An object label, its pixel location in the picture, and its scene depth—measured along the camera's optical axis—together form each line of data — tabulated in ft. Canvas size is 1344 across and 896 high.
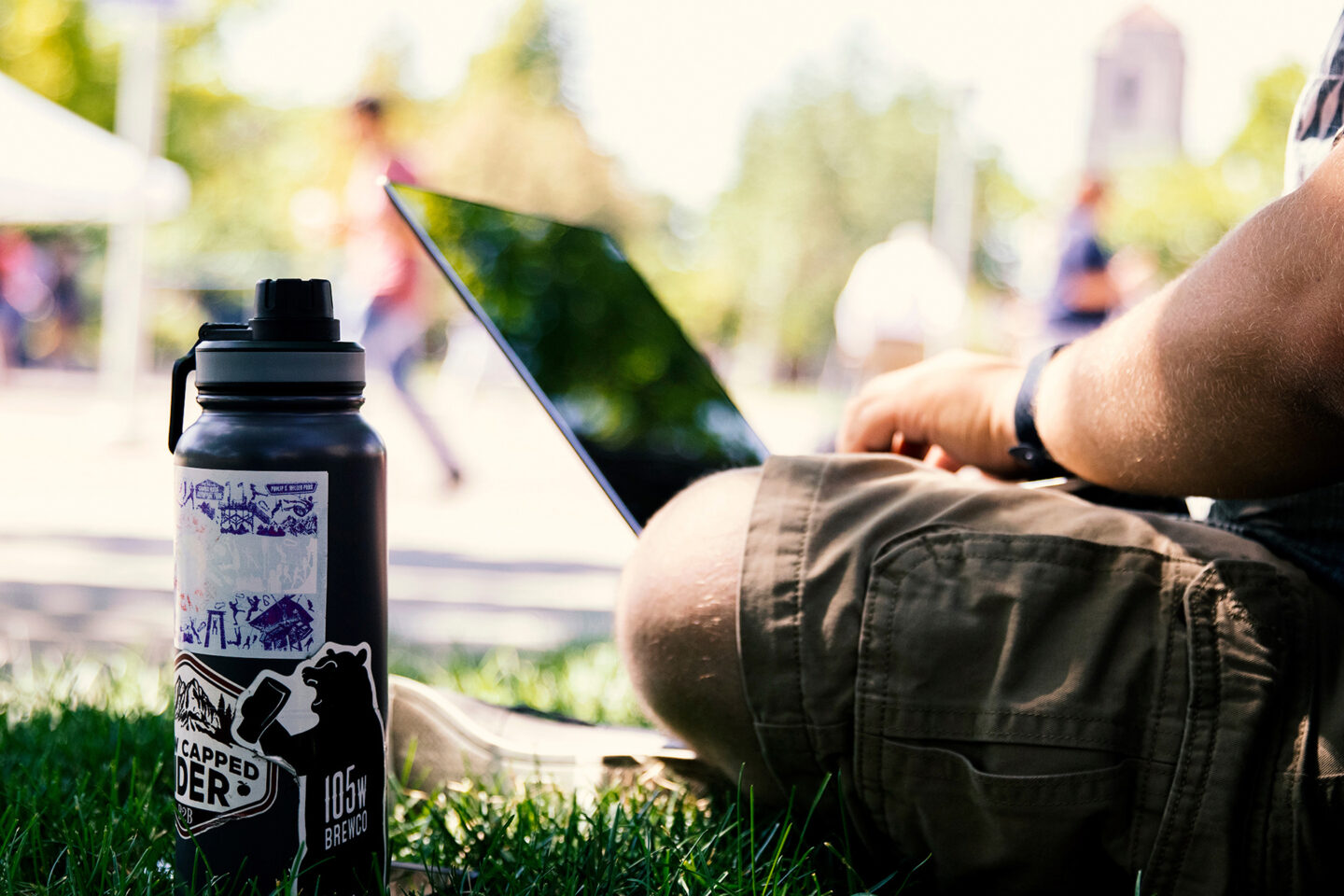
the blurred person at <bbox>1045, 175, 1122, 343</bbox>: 23.99
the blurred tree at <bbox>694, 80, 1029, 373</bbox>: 156.87
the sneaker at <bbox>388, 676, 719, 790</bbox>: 5.50
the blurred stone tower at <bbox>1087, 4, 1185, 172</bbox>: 211.82
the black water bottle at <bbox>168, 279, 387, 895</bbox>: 3.61
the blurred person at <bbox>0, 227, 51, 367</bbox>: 58.18
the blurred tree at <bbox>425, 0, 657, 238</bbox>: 130.82
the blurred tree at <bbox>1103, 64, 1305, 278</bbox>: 127.65
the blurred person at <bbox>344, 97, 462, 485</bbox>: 20.95
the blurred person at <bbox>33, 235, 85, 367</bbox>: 81.61
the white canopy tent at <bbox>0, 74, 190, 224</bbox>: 21.27
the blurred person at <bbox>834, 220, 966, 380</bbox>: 22.52
